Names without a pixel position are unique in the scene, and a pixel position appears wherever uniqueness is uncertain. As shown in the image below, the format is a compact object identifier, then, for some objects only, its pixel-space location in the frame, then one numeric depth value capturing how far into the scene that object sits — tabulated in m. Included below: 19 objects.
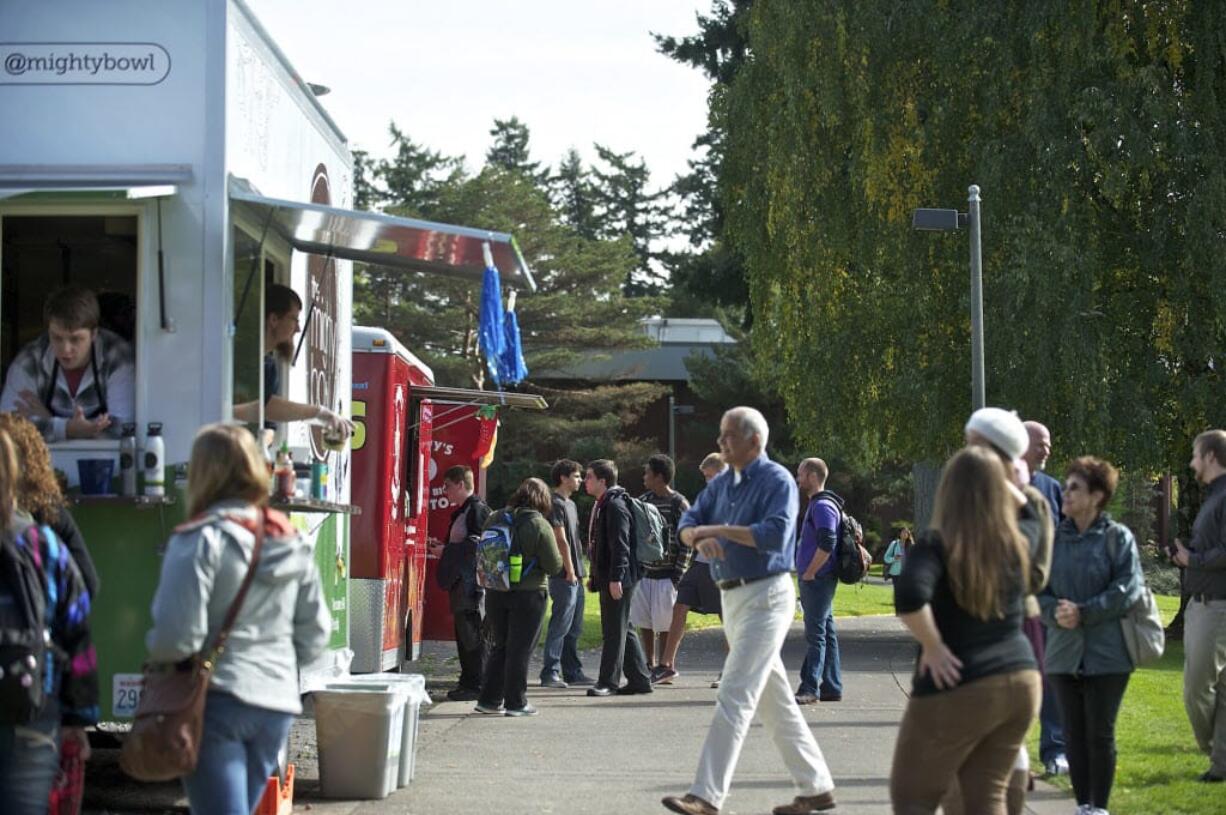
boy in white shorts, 15.88
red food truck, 14.19
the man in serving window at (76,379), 8.12
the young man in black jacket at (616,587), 15.12
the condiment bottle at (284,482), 8.66
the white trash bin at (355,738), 9.46
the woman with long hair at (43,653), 5.58
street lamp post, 16.64
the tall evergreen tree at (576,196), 94.62
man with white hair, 8.68
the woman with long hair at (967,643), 6.11
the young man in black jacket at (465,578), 14.66
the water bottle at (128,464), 8.02
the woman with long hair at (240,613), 5.47
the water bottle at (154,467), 8.00
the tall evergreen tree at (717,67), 32.88
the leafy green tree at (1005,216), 19.25
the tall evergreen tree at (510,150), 95.25
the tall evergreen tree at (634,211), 91.69
